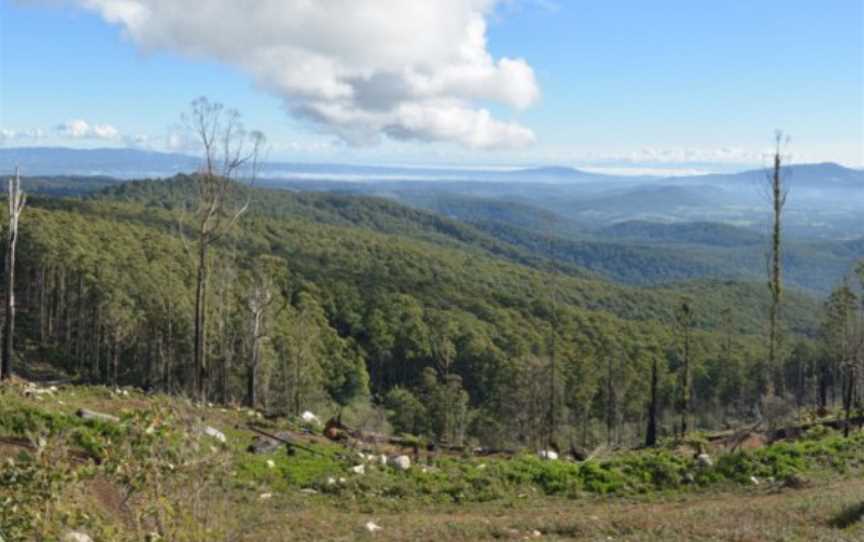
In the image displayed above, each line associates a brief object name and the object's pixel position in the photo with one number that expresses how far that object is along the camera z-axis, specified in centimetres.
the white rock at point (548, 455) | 1885
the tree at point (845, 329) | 3347
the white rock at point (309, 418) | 2339
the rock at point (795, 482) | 1453
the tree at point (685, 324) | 4472
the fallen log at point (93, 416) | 1505
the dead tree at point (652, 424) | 3738
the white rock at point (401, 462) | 1543
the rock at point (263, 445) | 1625
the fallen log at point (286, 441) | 1681
